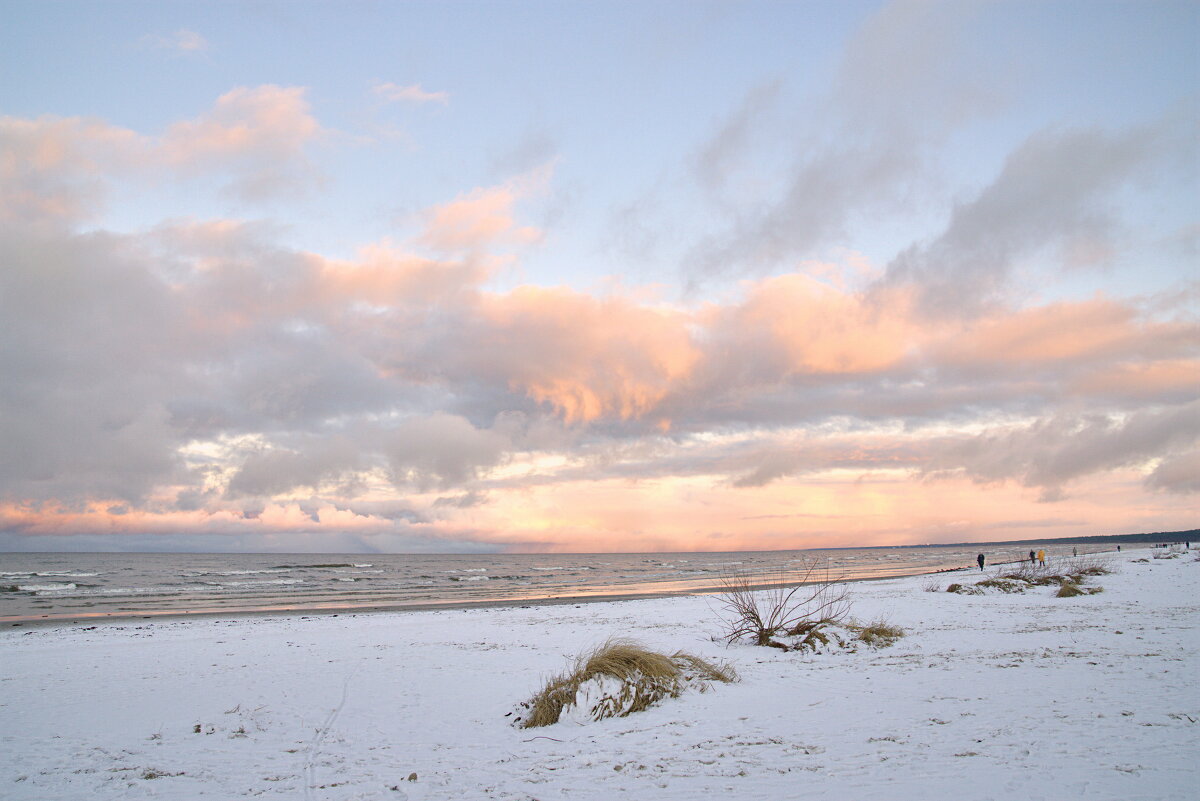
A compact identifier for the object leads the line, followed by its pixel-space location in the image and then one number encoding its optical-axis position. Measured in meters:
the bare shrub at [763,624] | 14.41
